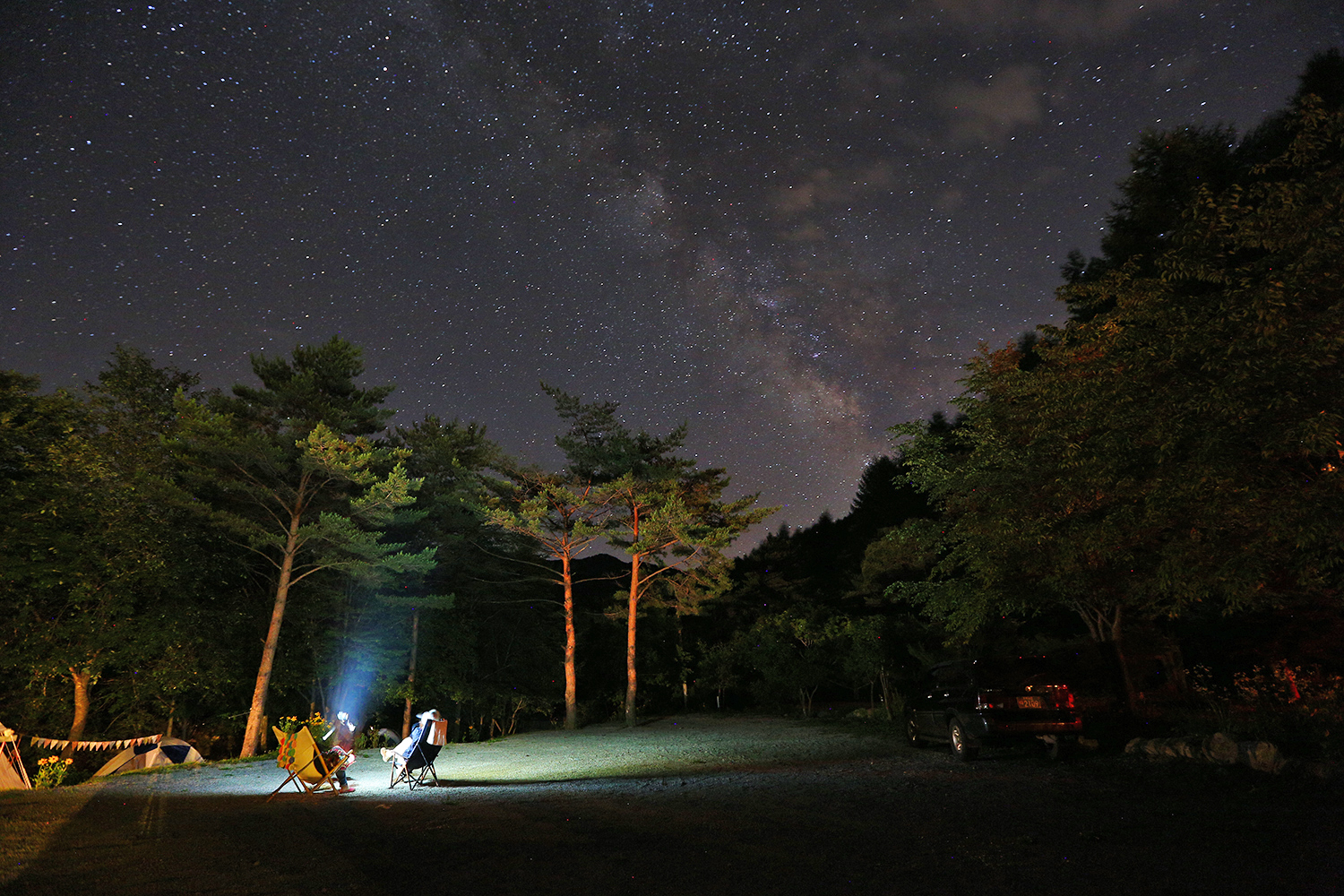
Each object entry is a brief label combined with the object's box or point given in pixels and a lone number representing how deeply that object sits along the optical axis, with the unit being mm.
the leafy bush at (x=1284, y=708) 7832
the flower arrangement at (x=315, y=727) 12909
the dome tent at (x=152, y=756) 14781
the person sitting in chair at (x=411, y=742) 9859
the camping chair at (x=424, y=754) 9867
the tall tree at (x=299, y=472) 18656
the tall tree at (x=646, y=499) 25109
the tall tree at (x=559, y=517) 24906
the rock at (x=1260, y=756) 7293
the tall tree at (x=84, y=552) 17828
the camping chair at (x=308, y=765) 9391
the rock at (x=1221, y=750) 7859
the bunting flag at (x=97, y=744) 15409
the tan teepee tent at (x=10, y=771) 11203
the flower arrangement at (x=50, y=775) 12344
